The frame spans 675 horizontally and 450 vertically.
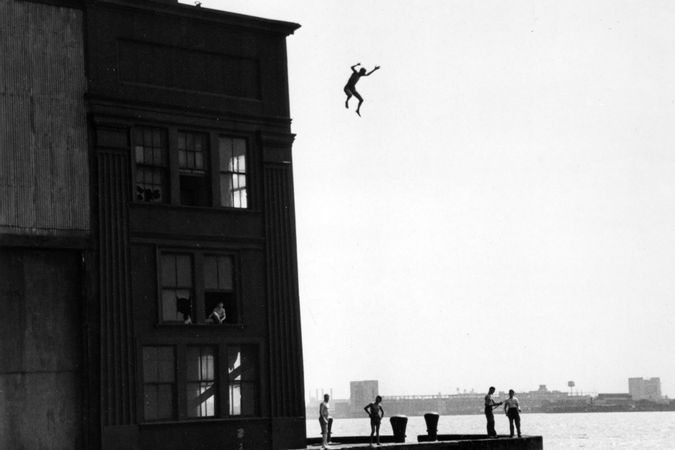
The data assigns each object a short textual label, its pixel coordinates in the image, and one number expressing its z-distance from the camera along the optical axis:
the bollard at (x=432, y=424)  44.62
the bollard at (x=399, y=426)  42.91
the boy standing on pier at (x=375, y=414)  40.32
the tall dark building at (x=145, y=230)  34.06
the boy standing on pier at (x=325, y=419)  38.42
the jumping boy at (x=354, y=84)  39.81
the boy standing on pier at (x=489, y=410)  45.27
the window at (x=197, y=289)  36.50
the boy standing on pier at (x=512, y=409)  45.34
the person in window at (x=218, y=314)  37.25
